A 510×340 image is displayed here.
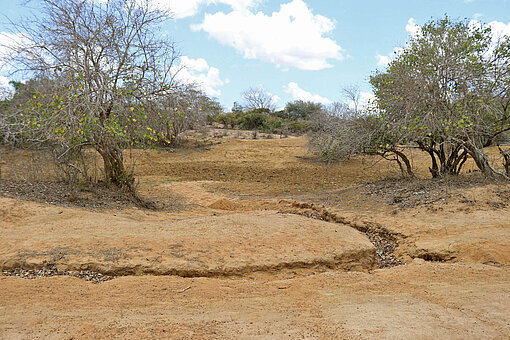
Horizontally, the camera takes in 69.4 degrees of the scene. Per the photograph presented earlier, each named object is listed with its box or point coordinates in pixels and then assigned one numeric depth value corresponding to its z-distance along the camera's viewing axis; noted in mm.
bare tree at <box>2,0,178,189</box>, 6832
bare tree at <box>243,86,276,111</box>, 47344
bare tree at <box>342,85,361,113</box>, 14400
